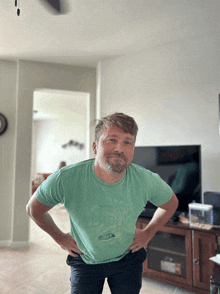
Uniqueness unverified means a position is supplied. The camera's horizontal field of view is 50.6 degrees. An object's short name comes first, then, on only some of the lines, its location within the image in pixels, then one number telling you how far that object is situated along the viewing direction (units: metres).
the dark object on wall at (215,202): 2.21
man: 0.99
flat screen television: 2.38
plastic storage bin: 2.19
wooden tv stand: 2.08
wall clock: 3.42
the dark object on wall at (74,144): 7.52
